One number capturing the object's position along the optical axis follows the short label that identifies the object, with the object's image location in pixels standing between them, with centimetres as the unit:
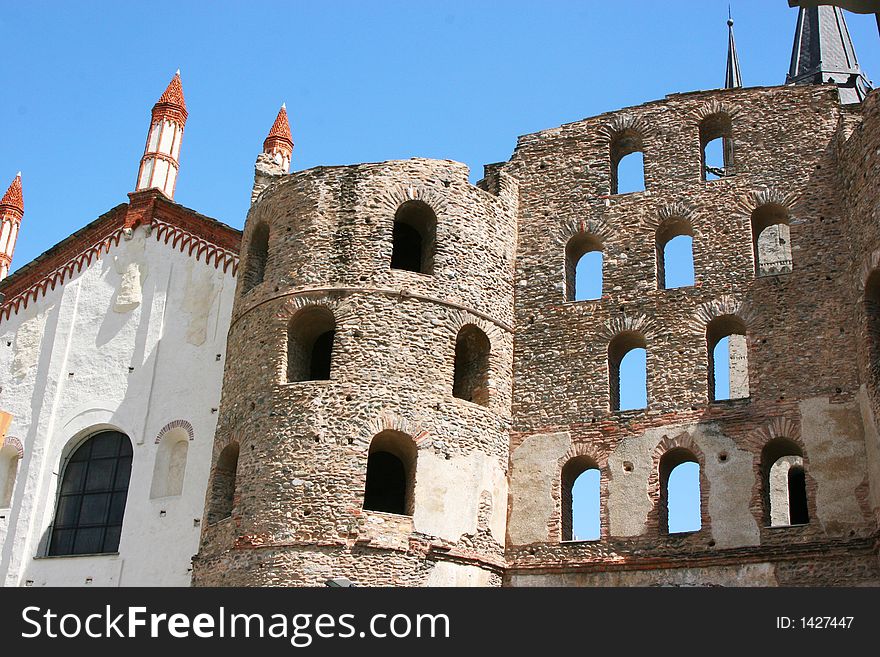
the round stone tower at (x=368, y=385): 1952
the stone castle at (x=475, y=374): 1972
